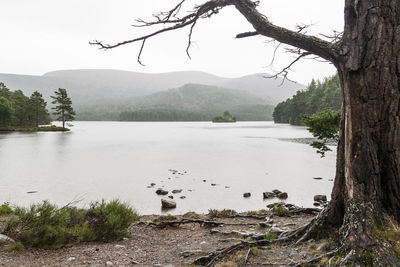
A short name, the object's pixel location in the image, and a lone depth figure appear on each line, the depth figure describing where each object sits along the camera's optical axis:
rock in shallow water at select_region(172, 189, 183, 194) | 18.62
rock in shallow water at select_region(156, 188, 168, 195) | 18.30
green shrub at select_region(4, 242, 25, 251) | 6.52
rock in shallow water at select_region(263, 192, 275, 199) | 17.34
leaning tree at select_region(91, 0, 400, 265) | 4.96
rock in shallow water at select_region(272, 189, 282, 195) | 17.98
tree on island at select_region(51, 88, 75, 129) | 83.75
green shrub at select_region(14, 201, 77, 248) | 7.02
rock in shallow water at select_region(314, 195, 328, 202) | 16.19
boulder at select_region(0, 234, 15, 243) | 6.82
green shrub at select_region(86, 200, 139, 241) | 7.88
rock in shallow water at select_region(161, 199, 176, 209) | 15.08
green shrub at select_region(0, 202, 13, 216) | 11.23
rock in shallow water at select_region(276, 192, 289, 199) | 17.36
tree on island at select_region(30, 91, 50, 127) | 81.13
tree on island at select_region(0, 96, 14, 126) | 69.56
